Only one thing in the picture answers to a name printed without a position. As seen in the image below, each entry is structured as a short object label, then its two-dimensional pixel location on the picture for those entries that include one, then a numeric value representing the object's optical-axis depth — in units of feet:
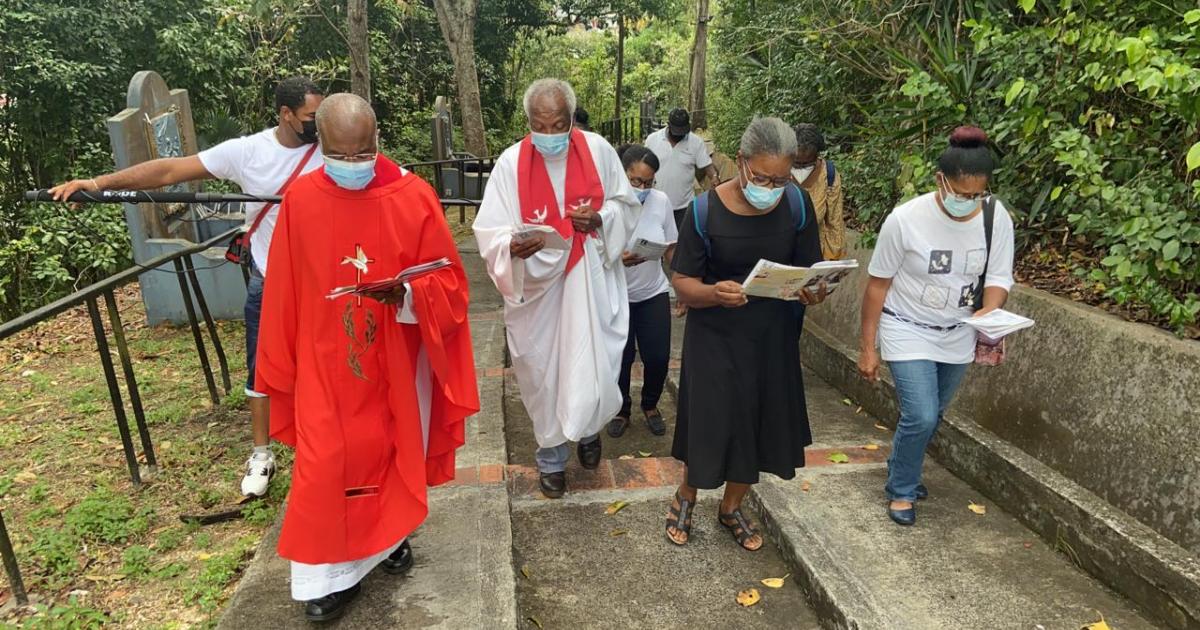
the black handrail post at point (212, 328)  16.10
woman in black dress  9.55
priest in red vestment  8.27
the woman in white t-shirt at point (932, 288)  10.12
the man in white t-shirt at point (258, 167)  10.79
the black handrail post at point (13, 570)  9.07
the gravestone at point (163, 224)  21.24
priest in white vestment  11.47
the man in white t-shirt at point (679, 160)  21.75
